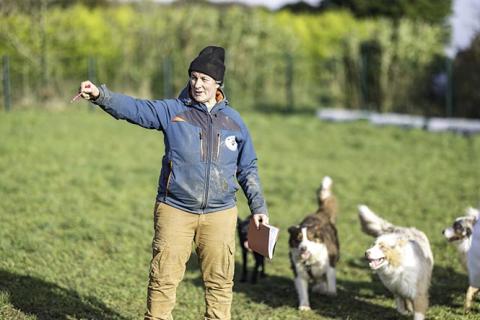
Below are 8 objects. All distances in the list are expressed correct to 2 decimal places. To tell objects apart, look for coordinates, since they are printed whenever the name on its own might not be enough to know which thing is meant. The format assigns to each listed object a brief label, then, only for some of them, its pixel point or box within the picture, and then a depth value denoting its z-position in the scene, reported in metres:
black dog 14.63
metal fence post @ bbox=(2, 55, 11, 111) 40.50
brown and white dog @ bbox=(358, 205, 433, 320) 11.22
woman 8.59
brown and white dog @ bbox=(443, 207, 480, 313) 11.75
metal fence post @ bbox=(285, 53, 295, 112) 46.39
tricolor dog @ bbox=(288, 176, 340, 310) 12.84
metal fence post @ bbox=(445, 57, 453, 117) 40.03
